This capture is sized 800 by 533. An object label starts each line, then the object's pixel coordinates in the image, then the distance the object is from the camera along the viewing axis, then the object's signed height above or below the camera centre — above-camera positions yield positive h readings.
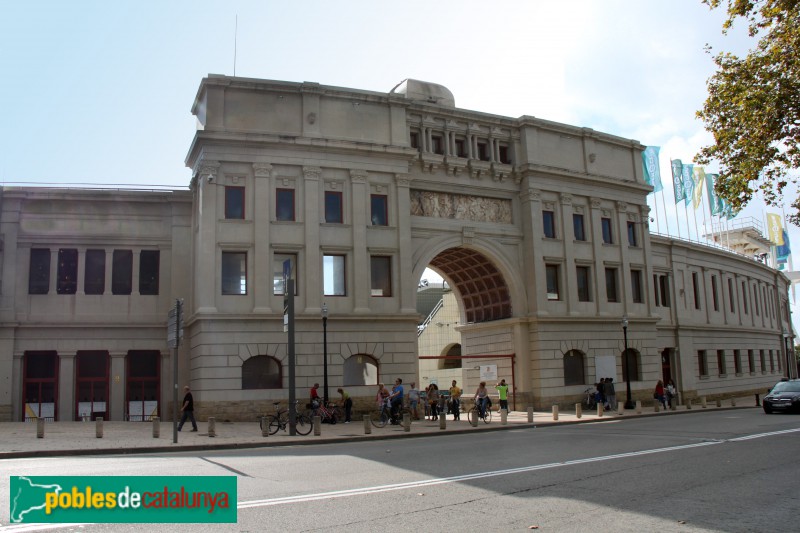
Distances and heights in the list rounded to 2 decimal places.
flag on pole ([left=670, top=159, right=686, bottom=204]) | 52.41 +13.65
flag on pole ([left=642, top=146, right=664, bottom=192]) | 48.54 +13.71
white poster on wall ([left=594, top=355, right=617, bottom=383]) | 38.50 -0.09
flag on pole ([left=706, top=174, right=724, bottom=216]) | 54.91 +12.97
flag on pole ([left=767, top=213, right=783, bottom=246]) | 72.69 +13.61
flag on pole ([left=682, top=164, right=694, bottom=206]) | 53.69 +14.05
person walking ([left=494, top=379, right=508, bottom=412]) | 31.01 -1.12
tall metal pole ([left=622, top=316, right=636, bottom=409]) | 35.78 -0.41
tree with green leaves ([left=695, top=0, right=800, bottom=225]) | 19.55 +7.35
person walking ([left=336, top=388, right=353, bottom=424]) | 28.56 -1.24
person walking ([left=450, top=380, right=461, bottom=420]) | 31.27 -1.40
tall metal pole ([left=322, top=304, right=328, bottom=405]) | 28.64 +0.82
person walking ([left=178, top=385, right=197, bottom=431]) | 23.81 -1.05
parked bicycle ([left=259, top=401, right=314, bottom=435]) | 23.34 -1.60
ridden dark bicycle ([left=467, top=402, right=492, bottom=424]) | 26.39 -1.81
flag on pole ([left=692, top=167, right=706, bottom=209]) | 54.84 +13.74
